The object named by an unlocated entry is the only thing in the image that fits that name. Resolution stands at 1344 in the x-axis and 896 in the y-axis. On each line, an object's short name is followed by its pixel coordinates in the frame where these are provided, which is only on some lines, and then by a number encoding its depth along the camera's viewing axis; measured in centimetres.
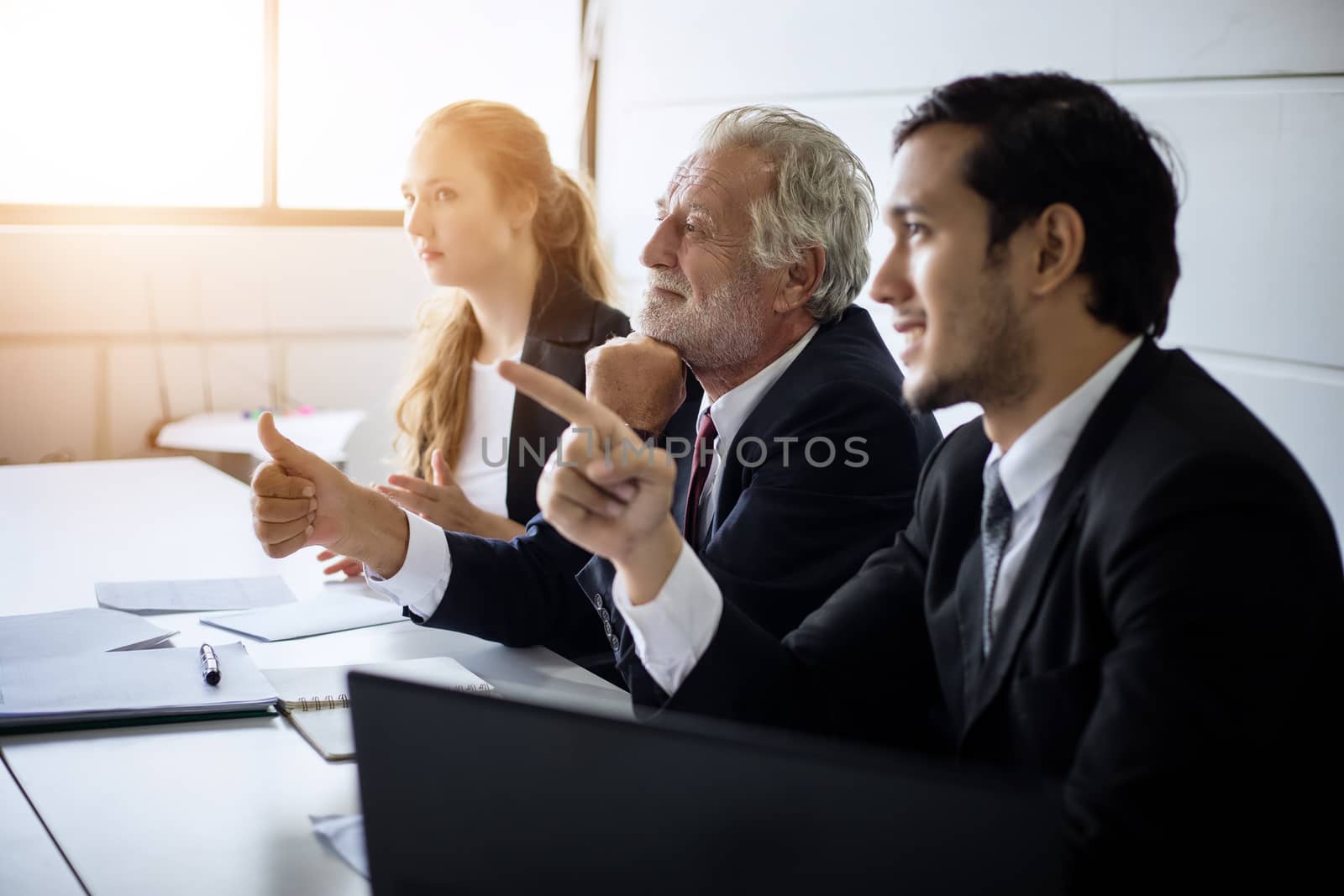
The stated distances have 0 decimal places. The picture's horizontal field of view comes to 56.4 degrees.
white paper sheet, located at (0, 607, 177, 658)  146
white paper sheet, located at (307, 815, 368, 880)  99
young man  81
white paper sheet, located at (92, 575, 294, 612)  171
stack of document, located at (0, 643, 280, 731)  126
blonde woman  248
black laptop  56
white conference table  97
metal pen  136
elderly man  155
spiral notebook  125
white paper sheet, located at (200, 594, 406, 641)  160
